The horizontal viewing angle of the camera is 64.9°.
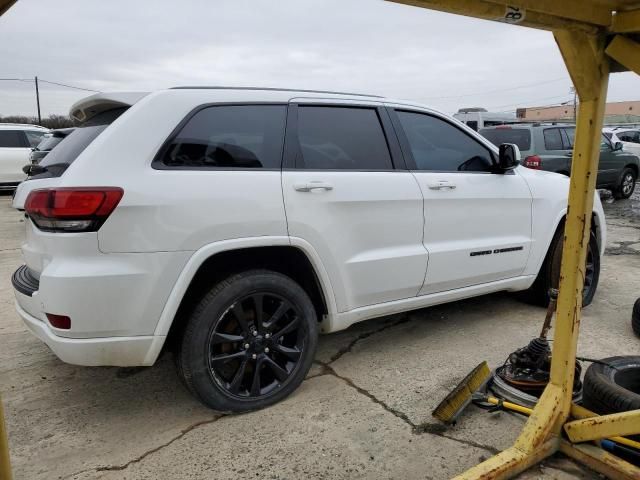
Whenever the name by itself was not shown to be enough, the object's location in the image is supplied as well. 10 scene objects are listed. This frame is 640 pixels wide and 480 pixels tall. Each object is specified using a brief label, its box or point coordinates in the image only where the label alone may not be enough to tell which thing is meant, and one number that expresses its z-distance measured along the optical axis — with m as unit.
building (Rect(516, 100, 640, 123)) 51.42
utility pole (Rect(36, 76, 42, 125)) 41.81
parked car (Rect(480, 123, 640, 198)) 9.48
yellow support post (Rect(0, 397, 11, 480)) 1.39
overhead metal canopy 1.92
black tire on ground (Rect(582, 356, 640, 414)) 2.44
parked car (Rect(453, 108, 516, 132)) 19.89
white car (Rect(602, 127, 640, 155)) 17.02
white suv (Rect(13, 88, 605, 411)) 2.43
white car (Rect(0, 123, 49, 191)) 13.16
